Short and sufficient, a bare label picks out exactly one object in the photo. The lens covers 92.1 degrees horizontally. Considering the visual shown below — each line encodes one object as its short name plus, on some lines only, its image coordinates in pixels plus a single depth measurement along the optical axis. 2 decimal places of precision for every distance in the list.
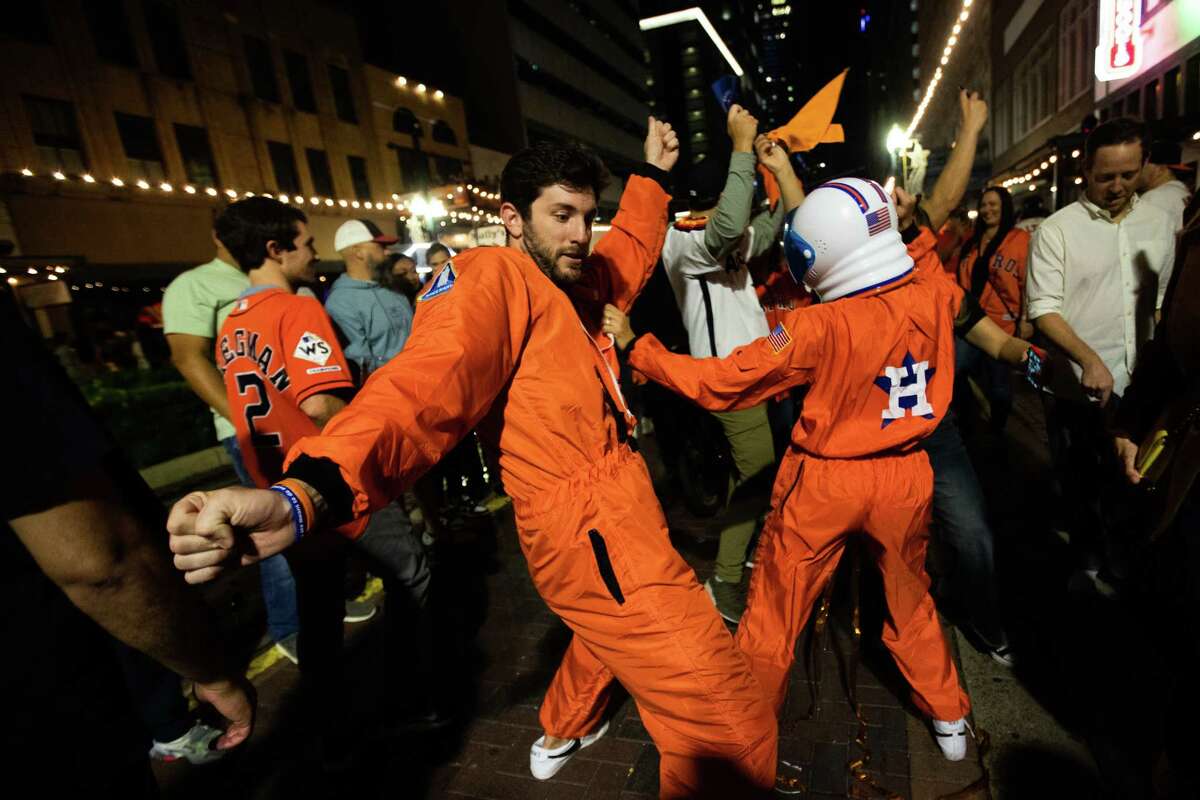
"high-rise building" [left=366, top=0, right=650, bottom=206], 38.38
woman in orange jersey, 4.98
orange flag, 3.20
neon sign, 11.85
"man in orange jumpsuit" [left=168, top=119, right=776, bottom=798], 1.53
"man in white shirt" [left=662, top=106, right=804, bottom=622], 3.45
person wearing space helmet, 2.11
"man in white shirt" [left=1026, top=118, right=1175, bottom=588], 2.99
